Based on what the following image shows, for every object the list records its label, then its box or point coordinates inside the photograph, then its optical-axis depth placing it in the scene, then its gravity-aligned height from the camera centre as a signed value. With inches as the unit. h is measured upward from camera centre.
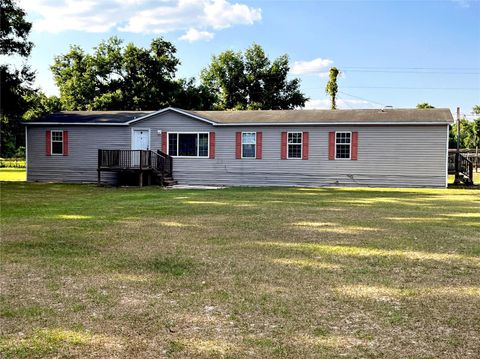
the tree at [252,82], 1873.8 +305.0
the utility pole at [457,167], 863.3 -14.9
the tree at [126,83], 1603.1 +258.5
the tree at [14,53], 908.0 +211.7
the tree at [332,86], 1850.4 +282.8
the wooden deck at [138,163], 840.9 -9.2
